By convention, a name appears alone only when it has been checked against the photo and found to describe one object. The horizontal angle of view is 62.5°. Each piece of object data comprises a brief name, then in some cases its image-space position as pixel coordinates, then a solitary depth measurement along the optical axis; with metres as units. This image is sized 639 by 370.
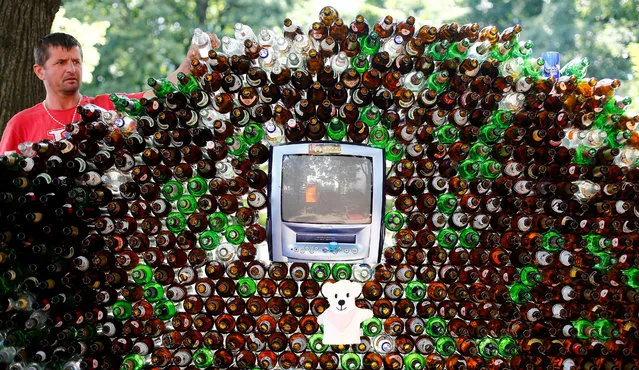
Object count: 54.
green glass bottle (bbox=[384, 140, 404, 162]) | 1.98
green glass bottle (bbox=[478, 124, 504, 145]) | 1.99
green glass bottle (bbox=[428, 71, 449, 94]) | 1.94
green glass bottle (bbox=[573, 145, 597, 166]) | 2.01
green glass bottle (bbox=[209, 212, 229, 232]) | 1.97
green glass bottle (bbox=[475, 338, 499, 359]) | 1.98
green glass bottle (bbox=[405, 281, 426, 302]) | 1.97
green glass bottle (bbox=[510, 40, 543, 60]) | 2.01
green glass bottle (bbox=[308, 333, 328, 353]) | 1.98
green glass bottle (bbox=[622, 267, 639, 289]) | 2.04
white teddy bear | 1.93
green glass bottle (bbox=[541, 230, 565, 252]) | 1.97
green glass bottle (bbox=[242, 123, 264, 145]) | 1.96
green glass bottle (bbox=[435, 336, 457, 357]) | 1.95
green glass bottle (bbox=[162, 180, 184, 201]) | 1.97
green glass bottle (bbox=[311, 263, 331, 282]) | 1.97
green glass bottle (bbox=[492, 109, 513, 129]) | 1.95
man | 2.37
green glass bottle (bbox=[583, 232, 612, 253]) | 1.99
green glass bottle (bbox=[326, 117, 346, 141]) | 1.97
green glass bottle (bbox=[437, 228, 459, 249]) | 1.97
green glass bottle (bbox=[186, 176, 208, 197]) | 1.97
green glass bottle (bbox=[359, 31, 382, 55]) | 1.96
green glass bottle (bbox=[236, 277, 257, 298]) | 1.96
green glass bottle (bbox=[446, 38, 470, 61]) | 1.95
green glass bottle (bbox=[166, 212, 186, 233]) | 1.94
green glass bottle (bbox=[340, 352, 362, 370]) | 1.95
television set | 1.92
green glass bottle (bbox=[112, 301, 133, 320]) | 1.93
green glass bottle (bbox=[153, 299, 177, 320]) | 1.95
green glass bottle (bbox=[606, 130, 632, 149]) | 2.02
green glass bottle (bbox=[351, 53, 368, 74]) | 1.95
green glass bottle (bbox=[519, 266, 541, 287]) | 1.95
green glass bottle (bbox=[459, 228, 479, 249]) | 1.96
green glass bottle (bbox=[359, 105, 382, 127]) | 1.95
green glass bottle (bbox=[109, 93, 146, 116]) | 1.95
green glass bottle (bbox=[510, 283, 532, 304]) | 1.98
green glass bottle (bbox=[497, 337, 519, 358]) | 1.99
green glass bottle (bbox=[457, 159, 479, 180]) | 1.98
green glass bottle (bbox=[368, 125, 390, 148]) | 1.98
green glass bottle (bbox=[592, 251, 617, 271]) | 2.01
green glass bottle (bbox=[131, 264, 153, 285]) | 1.94
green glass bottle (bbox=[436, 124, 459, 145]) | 1.96
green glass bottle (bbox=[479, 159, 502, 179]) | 1.97
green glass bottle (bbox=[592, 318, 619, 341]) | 1.98
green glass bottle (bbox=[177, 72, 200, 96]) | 1.95
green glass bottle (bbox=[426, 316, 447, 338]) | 1.96
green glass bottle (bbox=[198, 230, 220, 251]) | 1.96
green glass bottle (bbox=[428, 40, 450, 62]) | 1.97
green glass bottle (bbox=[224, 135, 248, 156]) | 1.97
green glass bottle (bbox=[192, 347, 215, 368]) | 1.97
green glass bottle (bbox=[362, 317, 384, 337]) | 1.97
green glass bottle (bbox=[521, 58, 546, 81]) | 2.00
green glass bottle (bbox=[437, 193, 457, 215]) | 1.97
